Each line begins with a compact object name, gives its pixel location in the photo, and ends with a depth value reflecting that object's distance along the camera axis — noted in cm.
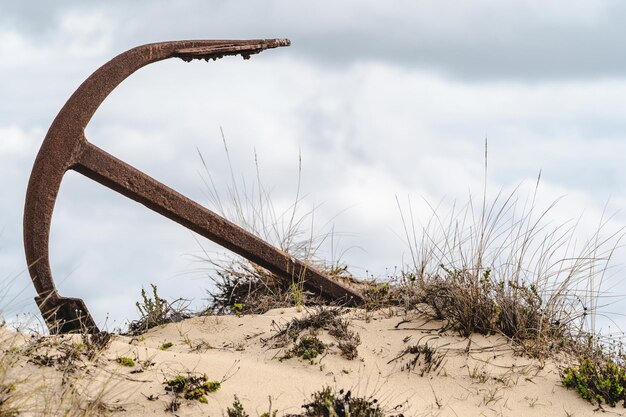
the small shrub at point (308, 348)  1029
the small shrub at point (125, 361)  947
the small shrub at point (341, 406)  847
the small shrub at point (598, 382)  1007
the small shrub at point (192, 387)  893
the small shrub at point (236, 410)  836
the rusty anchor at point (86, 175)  1012
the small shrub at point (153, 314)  1234
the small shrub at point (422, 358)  1037
